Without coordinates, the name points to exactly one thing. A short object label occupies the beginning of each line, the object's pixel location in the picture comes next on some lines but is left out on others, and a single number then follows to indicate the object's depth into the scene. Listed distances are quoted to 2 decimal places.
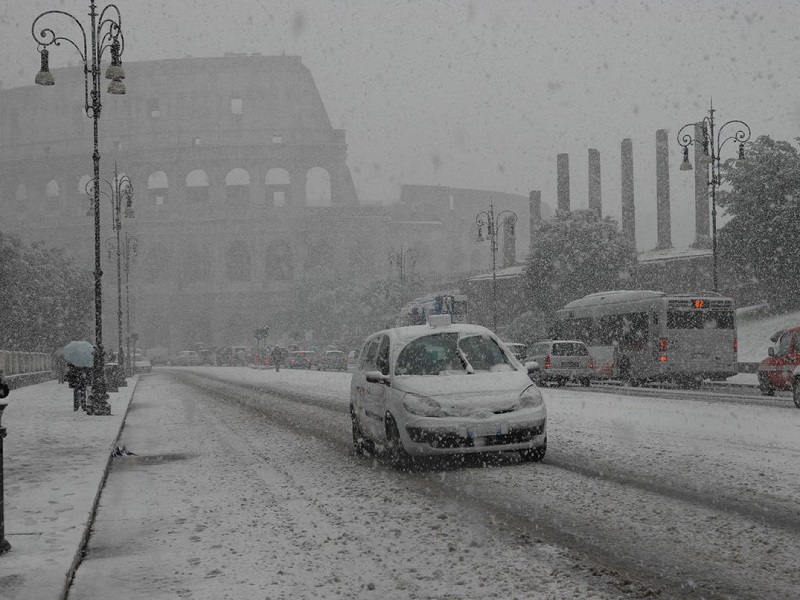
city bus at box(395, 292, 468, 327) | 59.09
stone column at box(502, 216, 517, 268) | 87.94
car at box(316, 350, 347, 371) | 67.38
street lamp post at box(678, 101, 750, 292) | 35.16
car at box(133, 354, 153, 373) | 73.75
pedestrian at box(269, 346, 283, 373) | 61.19
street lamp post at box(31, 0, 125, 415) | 21.70
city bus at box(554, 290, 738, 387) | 31.77
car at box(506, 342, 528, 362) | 36.75
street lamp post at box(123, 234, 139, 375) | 100.68
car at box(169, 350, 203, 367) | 96.06
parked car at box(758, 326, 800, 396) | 23.30
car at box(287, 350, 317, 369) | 73.38
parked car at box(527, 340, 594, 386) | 33.84
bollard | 6.42
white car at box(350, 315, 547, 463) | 10.30
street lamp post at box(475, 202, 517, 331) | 53.04
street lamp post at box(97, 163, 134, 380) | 40.03
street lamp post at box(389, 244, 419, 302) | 110.82
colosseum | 108.62
